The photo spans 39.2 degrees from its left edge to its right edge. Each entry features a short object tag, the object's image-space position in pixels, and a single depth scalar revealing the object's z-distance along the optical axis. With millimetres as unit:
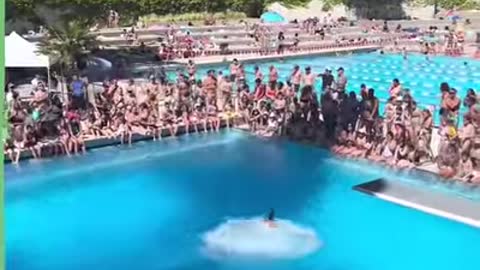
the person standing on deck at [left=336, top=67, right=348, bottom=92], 14547
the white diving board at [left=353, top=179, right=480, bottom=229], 9562
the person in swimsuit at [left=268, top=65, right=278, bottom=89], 14275
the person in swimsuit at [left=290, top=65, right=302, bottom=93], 14992
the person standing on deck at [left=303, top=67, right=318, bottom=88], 14578
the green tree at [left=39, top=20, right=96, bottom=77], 18609
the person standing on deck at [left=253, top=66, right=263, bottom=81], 14984
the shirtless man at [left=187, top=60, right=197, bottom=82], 15531
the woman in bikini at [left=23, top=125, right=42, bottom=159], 11742
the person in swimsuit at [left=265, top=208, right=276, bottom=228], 9086
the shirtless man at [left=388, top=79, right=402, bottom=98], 13464
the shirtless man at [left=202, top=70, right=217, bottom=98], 14320
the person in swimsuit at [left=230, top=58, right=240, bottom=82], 16359
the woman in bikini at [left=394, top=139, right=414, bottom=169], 11508
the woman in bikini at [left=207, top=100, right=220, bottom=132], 14336
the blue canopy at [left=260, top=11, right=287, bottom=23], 40031
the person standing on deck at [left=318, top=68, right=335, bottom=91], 14509
